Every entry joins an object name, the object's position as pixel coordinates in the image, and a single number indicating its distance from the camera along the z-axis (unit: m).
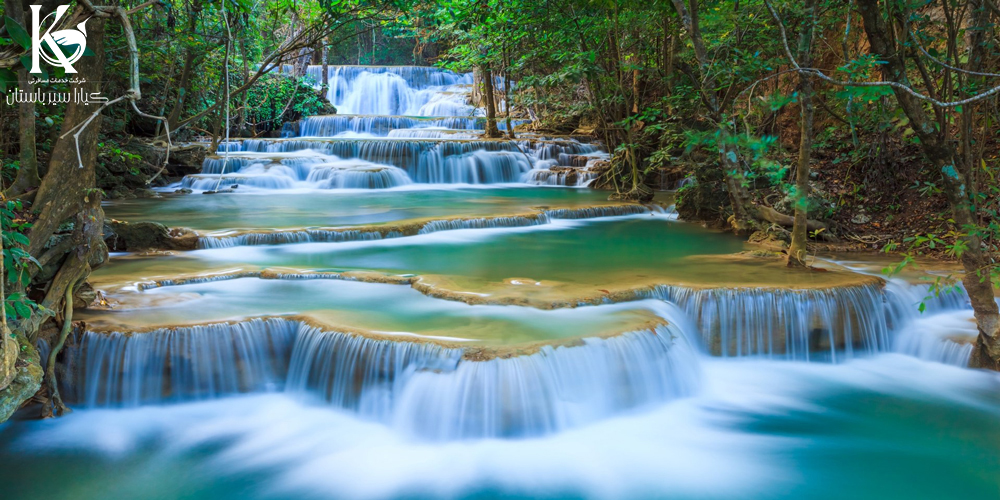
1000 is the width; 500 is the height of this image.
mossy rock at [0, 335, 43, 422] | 3.77
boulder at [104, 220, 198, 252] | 7.86
